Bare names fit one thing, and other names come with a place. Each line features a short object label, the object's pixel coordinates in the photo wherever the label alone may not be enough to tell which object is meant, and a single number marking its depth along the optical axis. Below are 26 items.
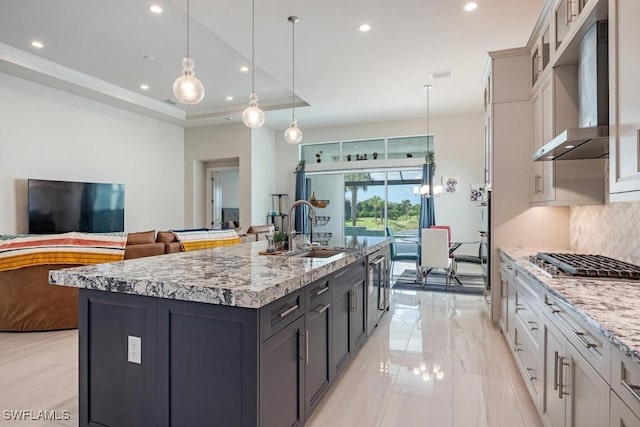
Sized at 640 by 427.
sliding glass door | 8.01
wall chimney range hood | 1.88
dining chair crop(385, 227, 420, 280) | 5.63
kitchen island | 1.44
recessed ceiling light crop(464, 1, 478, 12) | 3.43
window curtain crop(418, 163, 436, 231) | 7.39
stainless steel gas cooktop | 1.81
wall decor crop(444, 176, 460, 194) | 7.44
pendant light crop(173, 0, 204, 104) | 2.83
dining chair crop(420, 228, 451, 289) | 5.14
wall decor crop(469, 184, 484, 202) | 7.18
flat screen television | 5.57
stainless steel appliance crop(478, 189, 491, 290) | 3.65
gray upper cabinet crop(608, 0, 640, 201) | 1.42
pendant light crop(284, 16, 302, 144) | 3.72
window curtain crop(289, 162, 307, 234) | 8.66
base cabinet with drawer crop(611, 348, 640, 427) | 0.96
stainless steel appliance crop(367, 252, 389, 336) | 3.22
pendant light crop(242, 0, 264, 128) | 3.54
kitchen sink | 2.76
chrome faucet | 2.70
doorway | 9.01
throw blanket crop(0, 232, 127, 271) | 3.31
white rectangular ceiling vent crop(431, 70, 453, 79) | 5.12
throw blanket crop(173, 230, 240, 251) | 4.43
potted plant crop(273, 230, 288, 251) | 2.72
